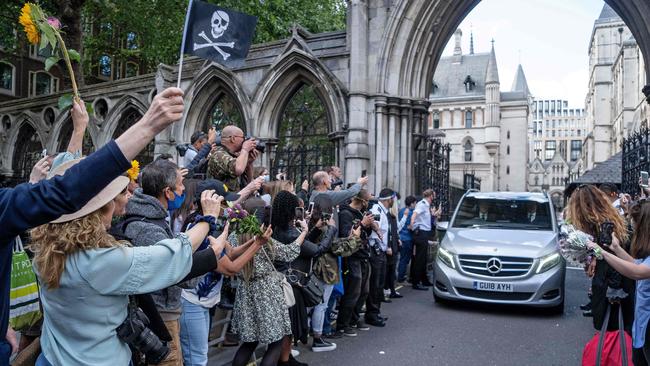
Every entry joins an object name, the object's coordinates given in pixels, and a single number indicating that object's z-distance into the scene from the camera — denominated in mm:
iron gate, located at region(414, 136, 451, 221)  13556
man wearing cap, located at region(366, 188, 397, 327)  7398
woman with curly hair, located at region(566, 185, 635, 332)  4109
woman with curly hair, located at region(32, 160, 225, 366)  2258
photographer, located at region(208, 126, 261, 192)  5059
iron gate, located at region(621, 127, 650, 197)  11895
